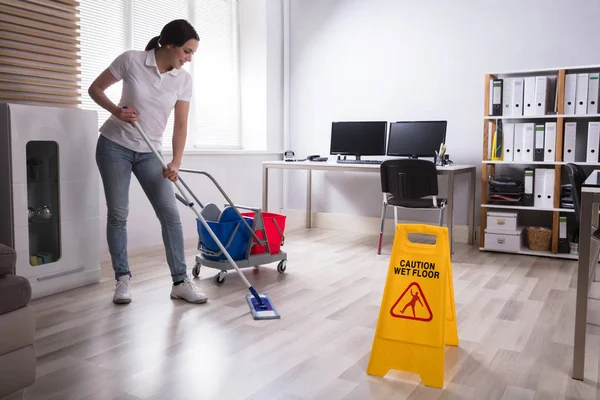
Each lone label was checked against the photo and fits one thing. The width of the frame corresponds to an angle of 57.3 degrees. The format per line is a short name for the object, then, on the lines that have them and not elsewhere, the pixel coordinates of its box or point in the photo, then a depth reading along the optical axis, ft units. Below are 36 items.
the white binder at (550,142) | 12.83
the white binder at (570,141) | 12.60
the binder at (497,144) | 13.51
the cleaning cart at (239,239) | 10.36
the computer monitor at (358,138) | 15.48
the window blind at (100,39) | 12.62
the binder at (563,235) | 12.78
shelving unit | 12.67
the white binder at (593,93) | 12.34
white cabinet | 8.89
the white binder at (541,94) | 12.81
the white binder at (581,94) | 12.43
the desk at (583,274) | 6.11
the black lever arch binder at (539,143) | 12.94
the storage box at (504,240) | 13.29
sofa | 5.31
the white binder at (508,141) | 13.34
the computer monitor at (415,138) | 14.48
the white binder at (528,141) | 13.05
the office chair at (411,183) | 12.54
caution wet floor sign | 6.11
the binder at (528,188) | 13.11
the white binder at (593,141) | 12.39
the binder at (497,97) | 13.28
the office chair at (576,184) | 8.46
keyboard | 14.93
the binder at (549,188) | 12.91
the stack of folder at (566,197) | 12.75
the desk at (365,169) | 12.91
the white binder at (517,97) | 13.12
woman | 8.66
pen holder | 13.88
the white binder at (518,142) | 13.24
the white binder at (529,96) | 12.96
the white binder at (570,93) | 12.57
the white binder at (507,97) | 13.25
